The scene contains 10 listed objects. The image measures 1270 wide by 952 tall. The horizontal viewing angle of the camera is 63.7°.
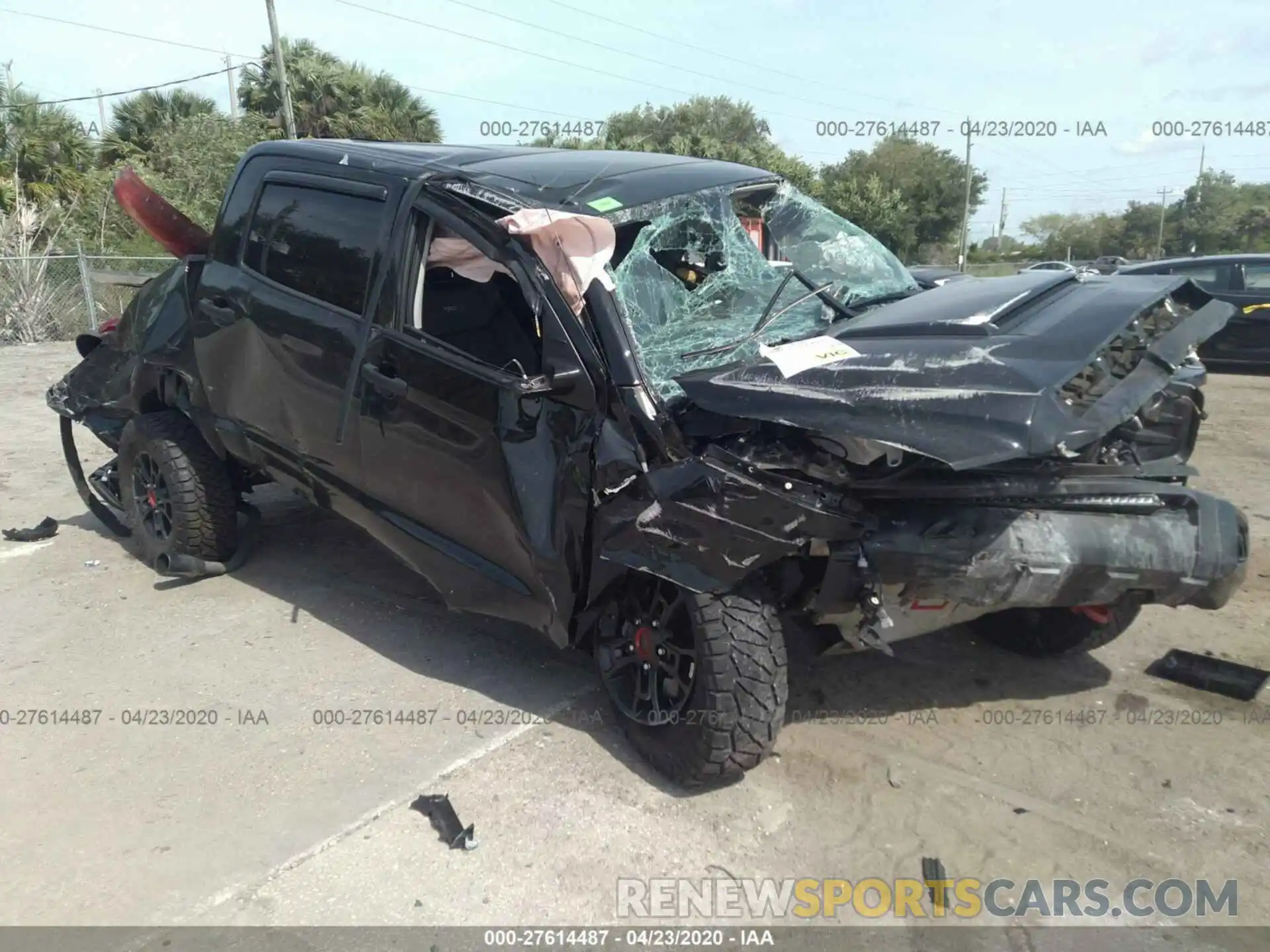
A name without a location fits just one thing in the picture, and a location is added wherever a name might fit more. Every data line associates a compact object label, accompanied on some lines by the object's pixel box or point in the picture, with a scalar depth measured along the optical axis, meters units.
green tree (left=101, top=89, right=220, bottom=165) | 25.92
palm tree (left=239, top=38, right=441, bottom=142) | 25.30
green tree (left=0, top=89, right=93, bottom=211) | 22.08
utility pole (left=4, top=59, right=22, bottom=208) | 22.14
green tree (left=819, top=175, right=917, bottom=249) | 33.34
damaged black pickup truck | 2.97
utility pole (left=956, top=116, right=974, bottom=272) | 36.47
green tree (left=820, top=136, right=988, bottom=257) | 37.97
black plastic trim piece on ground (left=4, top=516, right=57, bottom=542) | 6.07
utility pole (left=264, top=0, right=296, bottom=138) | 20.53
